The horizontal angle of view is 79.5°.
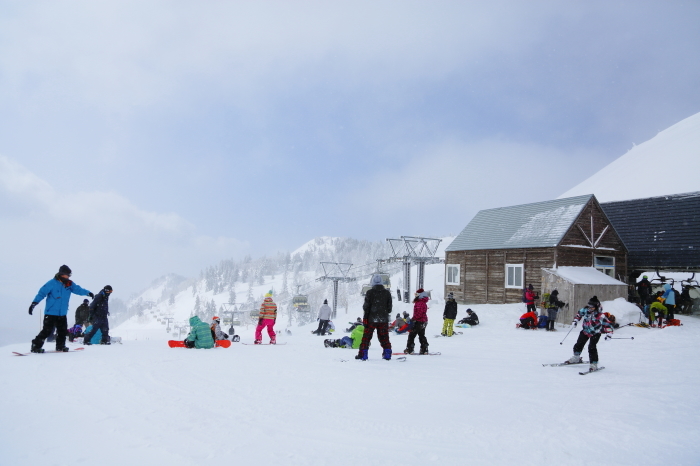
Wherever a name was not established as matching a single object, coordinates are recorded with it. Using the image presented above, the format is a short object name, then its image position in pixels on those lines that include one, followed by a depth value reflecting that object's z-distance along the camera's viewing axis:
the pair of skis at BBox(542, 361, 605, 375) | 9.45
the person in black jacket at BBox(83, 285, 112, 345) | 12.26
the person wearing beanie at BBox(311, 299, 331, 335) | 20.27
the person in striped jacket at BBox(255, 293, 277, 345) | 13.85
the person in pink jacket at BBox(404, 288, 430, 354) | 11.32
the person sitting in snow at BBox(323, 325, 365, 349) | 12.53
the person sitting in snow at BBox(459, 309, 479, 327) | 20.30
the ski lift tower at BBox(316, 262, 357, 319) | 36.73
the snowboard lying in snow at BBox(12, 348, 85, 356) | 8.95
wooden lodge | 23.30
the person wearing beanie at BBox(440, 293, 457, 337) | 16.53
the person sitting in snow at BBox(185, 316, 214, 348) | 11.76
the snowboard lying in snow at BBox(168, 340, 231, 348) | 11.76
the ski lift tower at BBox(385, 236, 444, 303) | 31.88
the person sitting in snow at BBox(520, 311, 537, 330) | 18.86
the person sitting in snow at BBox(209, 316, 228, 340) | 13.06
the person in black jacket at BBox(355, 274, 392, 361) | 10.01
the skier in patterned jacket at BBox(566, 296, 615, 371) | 9.05
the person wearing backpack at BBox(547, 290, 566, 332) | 18.30
